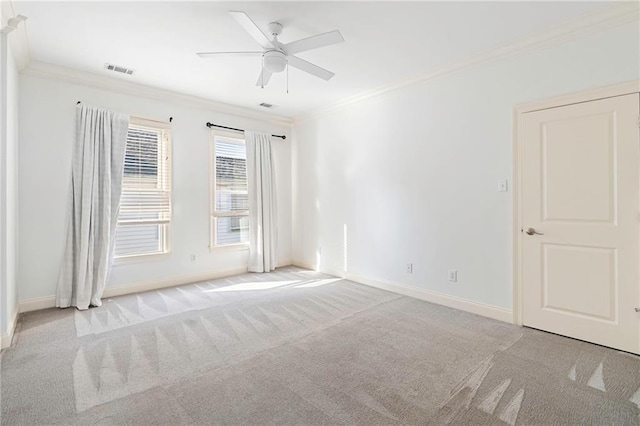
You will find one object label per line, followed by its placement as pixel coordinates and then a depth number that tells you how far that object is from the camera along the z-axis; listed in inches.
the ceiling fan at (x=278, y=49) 94.6
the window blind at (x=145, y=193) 164.6
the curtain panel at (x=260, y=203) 208.7
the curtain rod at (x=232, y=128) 190.9
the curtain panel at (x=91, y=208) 143.4
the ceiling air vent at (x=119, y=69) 139.6
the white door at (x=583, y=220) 99.3
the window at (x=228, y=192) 197.4
